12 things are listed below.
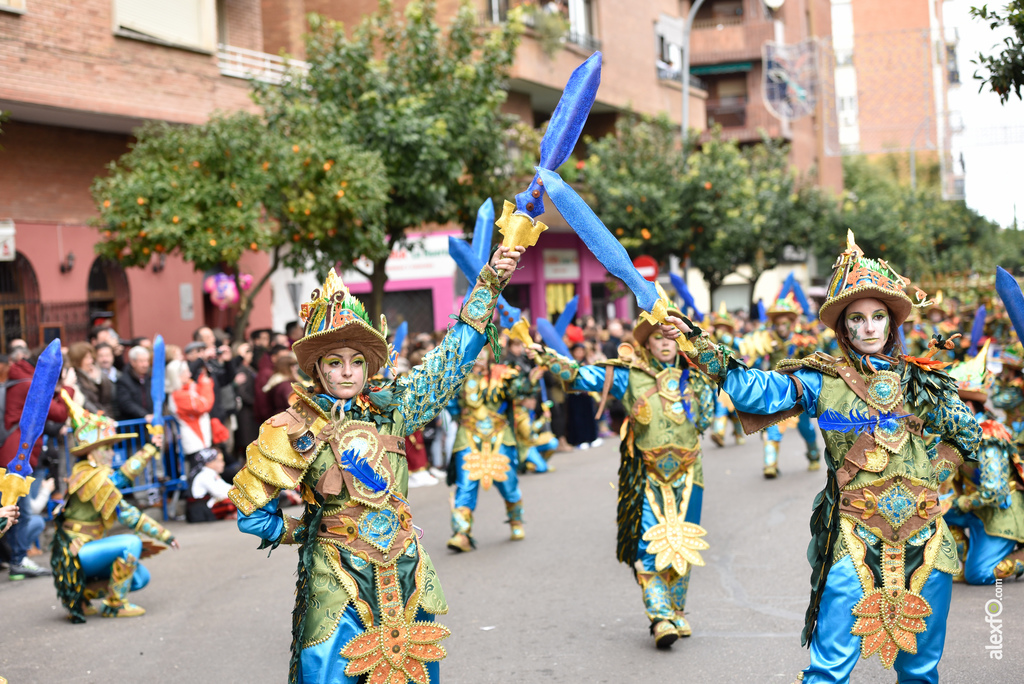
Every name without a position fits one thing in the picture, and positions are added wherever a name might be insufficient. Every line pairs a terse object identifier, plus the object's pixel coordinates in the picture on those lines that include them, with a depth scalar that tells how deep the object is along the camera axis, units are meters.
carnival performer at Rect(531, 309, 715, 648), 5.85
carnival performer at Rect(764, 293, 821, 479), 12.21
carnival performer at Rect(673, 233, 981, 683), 3.95
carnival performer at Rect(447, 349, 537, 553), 8.81
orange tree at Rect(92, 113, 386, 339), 12.41
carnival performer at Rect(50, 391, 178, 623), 7.11
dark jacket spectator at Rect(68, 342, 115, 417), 10.12
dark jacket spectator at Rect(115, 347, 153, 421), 10.73
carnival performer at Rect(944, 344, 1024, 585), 6.68
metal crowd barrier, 10.74
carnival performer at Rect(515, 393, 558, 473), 12.68
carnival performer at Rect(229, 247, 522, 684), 3.69
